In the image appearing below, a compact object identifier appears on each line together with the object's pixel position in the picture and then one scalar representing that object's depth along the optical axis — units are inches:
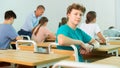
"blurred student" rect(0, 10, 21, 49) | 148.1
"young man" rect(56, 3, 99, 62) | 99.7
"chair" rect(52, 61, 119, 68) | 42.6
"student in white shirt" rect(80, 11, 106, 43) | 170.4
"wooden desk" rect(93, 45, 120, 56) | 114.5
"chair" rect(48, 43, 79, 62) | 93.9
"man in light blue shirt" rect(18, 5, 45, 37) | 225.3
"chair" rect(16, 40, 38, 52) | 125.5
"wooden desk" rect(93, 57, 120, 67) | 70.1
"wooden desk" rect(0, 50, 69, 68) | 77.7
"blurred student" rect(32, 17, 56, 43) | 191.8
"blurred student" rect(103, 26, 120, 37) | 245.8
